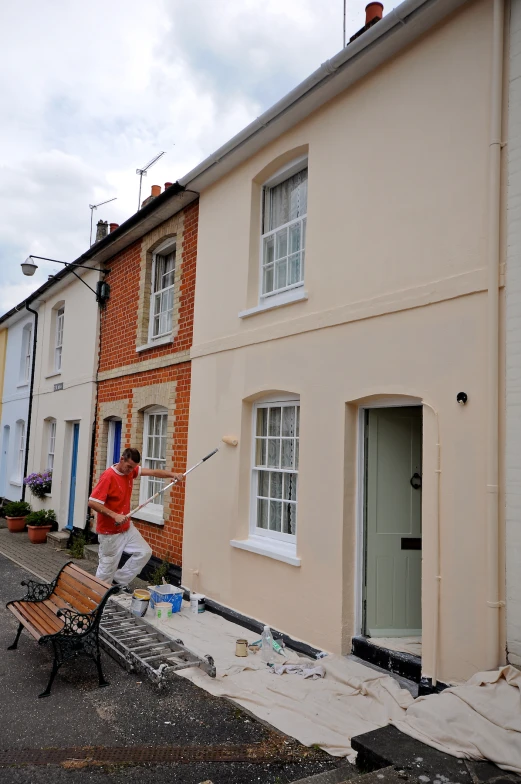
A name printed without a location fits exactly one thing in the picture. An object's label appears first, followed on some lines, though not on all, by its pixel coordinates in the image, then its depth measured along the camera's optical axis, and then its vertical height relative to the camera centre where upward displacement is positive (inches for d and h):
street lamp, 468.8 +127.9
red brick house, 348.5 +64.3
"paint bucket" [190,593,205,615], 290.0 -73.3
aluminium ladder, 212.1 -75.1
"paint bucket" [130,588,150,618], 269.9 -69.0
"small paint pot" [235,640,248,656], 231.5 -75.0
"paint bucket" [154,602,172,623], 276.2 -73.8
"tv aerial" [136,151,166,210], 512.6 +243.4
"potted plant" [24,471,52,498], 552.4 -33.7
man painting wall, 282.0 -36.6
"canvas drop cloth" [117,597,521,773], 140.8 -75.6
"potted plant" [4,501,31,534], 566.9 -65.0
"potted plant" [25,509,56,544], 510.3 -67.1
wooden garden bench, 199.2 -61.4
